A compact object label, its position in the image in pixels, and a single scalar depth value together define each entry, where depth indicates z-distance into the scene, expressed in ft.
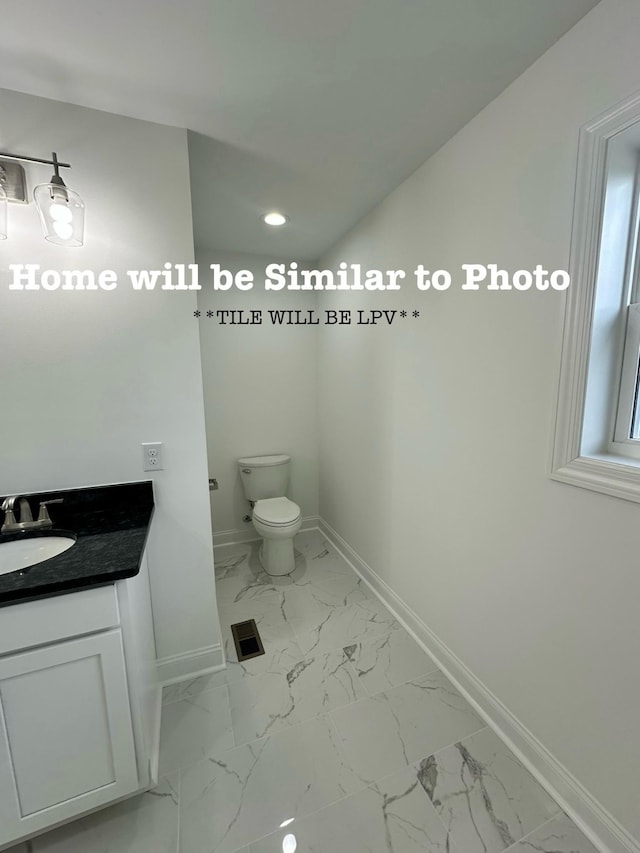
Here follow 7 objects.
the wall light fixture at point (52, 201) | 3.62
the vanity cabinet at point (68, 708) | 3.08
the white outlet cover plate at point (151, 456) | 4.84
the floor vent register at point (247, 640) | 5.90
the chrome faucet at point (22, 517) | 4.10
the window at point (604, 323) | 3.19
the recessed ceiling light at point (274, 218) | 6.76
